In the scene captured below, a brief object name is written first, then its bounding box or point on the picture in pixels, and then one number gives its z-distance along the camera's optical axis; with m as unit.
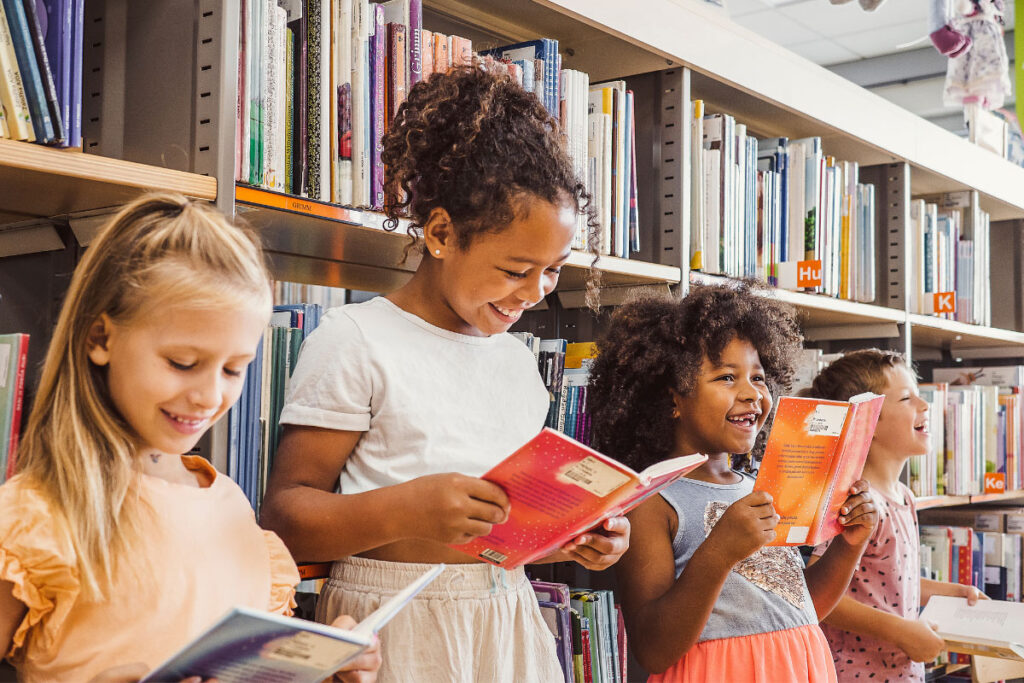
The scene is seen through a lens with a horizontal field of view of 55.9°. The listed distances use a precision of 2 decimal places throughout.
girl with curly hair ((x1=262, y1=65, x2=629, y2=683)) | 1.11
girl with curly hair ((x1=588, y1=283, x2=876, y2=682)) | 1.38
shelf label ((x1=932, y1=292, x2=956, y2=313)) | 2.73
